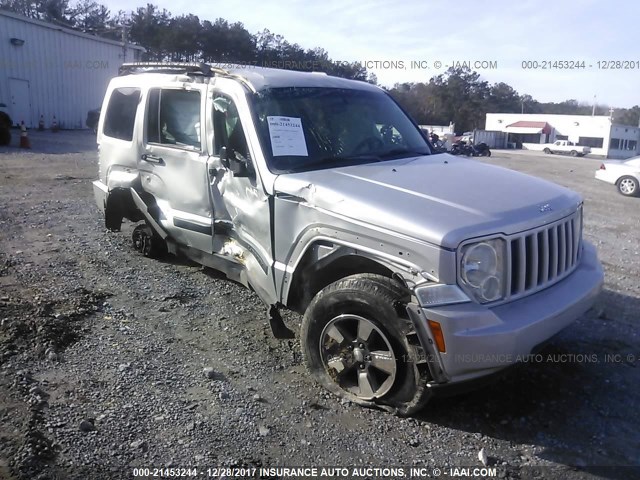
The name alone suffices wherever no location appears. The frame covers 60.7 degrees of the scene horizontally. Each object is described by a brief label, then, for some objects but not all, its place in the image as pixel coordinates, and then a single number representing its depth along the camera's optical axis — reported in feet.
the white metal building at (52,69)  84.74
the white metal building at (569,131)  214.07
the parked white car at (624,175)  48.80
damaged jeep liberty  9.77
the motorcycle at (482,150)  123.65
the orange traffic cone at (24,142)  61.36
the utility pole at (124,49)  103.20
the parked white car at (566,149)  182.19
